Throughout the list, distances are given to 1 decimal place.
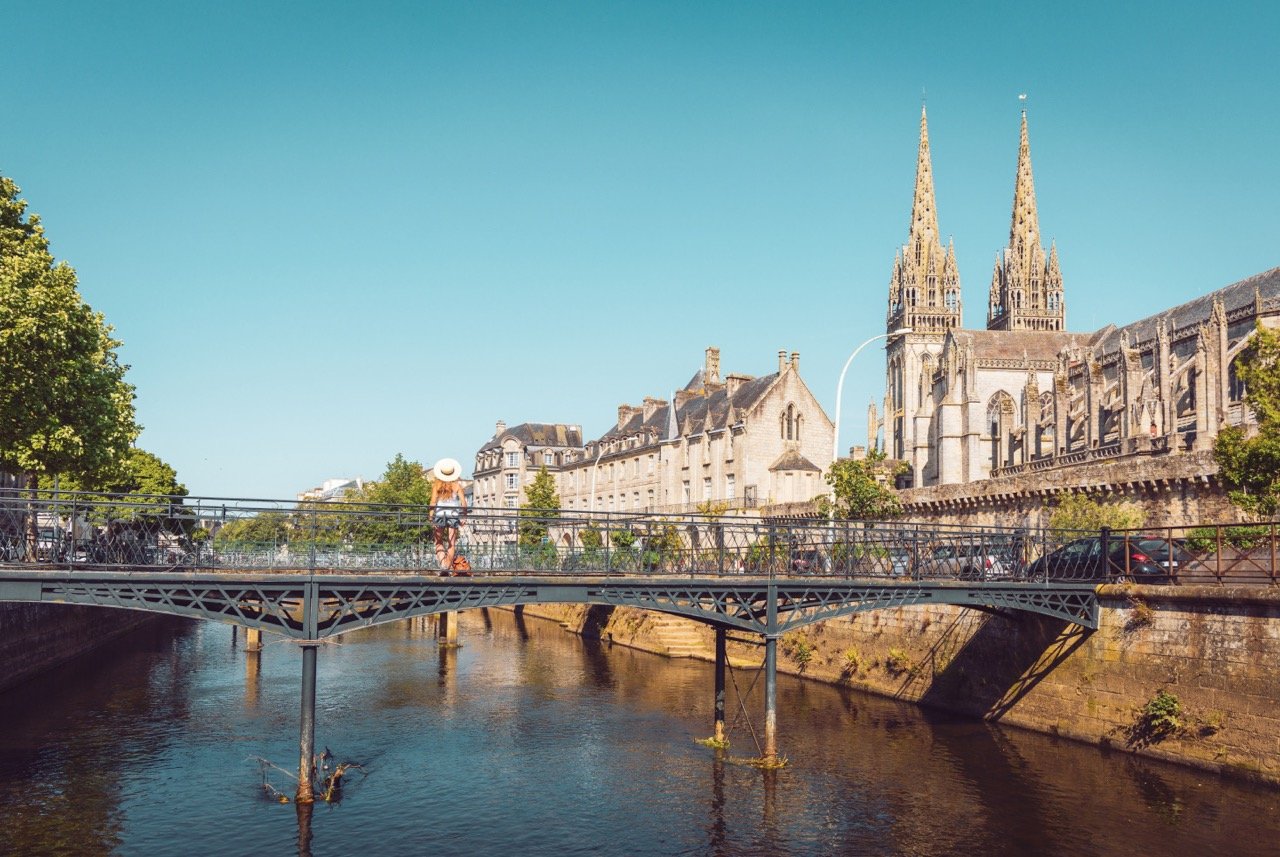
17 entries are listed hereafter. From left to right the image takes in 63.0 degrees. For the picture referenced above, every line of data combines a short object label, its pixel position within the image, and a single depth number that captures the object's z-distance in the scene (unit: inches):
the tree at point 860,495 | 2204.7
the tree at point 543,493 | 3368.6
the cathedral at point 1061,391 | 2137.1
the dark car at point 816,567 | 1149.1
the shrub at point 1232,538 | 1157.1
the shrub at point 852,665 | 1601.7
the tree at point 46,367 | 1202.6
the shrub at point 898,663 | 1504.7
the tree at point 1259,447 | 1181.1
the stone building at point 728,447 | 2950.3
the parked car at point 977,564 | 1203.2
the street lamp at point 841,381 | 1503.4
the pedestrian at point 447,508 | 899.4
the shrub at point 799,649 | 1704.0
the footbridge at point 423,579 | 842.8
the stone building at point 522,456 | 4293.8
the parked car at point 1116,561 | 1192.1
